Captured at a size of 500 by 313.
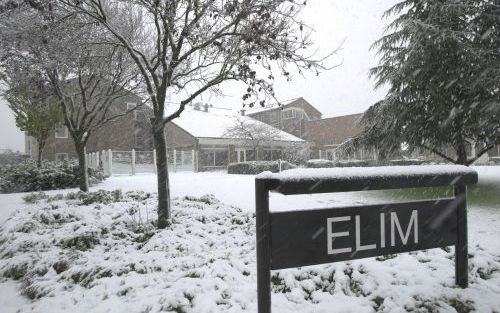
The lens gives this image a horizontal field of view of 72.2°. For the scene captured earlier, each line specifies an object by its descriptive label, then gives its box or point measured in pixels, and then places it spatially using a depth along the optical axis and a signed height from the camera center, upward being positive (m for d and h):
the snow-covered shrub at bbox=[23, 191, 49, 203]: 10.92 -1.24
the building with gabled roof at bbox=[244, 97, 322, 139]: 41.28 +4.54
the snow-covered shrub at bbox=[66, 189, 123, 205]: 8.80 -1.06
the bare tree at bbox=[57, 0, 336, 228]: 5.80 +2.07
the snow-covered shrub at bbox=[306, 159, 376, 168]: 25.68 -0.73
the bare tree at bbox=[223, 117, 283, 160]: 29.58 +1.93
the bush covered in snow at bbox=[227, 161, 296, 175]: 22.62 -0.78
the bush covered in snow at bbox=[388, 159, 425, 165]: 23.52 -0.66
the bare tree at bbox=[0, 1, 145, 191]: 5.98 +2.33
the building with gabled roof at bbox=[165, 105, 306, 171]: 30.33 +1.30
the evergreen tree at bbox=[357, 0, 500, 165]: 9.38 +2.04
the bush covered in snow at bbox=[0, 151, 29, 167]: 35.03 +0.27
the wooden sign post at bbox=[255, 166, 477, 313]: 2.16 -0.48
